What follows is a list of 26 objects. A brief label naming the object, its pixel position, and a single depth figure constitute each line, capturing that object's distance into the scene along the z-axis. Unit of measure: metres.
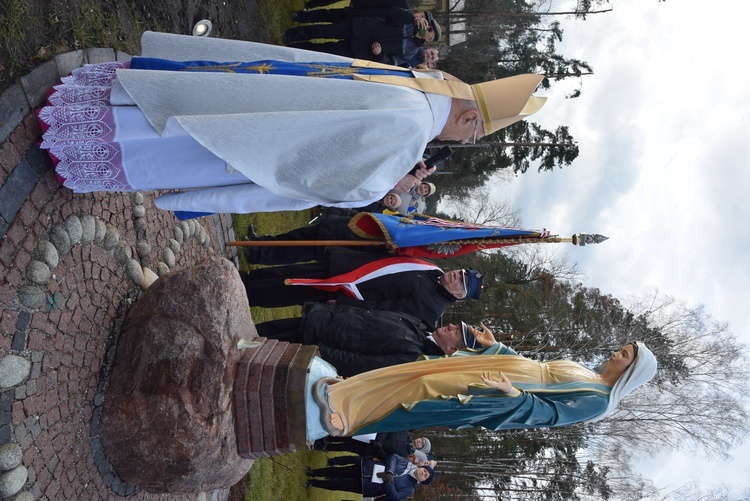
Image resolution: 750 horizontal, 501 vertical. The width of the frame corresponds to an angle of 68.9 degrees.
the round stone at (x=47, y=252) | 3.42
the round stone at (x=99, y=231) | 4.05
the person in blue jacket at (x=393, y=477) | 8.97
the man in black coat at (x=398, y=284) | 5.83
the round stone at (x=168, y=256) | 5.21
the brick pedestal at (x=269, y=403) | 3.65
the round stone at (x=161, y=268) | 5.05
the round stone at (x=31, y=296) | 3.23
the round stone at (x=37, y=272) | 3.31
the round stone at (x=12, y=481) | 2.96
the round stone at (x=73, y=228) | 3.70
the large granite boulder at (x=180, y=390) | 3.48
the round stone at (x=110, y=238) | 4.19
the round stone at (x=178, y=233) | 5.57
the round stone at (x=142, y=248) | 4.70
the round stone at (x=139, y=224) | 4.75
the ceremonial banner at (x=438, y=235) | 5.83
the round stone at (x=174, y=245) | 5.42
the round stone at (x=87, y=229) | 3.86
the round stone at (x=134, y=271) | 4.44
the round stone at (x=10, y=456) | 2.96
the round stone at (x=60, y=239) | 3.54
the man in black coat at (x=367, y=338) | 5.21
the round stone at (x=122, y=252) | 4.35
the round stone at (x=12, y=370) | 3.01
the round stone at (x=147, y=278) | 4.61
